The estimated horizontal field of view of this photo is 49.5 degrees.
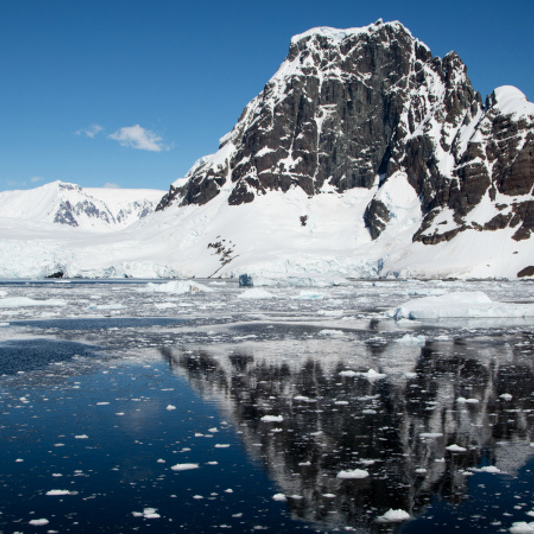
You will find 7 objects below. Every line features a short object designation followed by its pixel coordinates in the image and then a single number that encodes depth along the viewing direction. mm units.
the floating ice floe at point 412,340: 23873
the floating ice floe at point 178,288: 72250
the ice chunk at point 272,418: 12109
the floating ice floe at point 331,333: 27391
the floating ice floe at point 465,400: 13680
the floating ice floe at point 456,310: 35281
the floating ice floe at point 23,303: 46500
